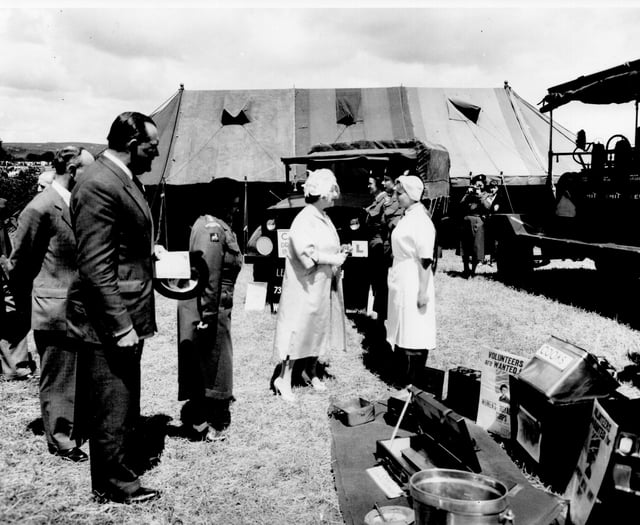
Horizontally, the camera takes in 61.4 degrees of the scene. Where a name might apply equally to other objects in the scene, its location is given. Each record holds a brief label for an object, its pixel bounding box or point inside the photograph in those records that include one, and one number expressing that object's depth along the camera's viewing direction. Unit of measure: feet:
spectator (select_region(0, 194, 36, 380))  17.99
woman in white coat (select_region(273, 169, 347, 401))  15.85
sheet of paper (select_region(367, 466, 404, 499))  10.75
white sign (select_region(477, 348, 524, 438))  13.25
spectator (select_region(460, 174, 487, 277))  37.42
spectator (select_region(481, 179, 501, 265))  39.94
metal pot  7.91
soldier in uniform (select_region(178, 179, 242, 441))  12.25
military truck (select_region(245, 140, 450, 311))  26.89
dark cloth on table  9.91
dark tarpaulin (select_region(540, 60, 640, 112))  25.49
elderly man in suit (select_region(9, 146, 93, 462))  12.64
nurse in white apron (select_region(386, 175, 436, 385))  15.29
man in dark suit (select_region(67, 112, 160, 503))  8.97
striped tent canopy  52.37
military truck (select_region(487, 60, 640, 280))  26.76
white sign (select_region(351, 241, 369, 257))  26.50
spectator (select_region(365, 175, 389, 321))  23.09
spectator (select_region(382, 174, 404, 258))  21.71
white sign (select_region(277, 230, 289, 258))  26.17
